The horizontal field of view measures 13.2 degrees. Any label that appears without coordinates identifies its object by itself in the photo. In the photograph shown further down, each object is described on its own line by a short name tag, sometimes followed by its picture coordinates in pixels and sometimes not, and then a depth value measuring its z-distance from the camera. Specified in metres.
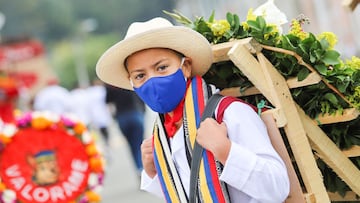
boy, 5.72
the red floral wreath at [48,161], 12.04
